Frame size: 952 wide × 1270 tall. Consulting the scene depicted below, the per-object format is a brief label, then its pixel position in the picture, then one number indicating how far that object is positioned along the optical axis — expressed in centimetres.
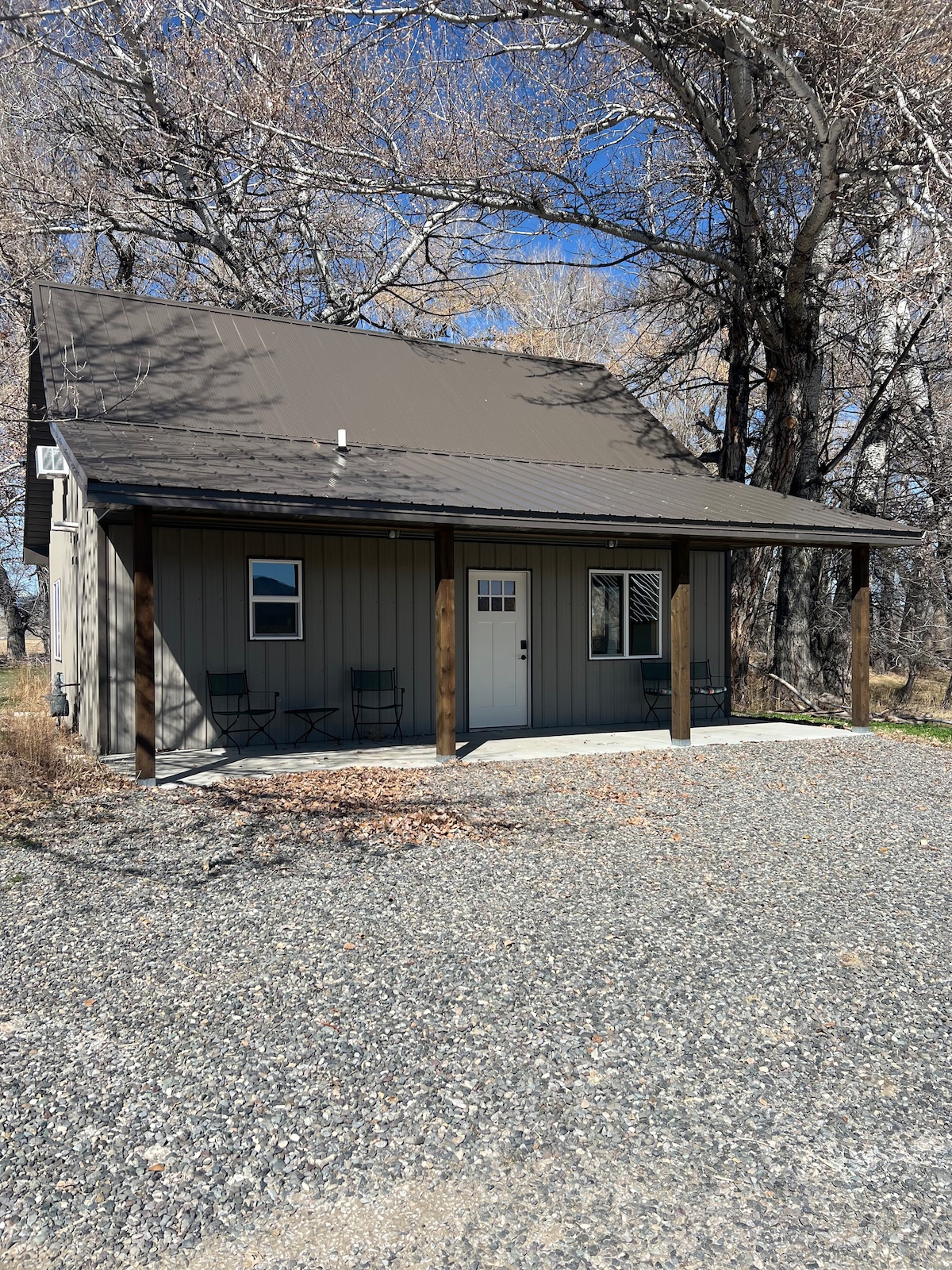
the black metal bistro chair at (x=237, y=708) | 1013
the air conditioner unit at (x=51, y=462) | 1045
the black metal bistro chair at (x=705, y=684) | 1271
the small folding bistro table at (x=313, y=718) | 1060
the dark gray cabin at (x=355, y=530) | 899
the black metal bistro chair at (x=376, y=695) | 1089
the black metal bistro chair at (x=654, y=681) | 1257
